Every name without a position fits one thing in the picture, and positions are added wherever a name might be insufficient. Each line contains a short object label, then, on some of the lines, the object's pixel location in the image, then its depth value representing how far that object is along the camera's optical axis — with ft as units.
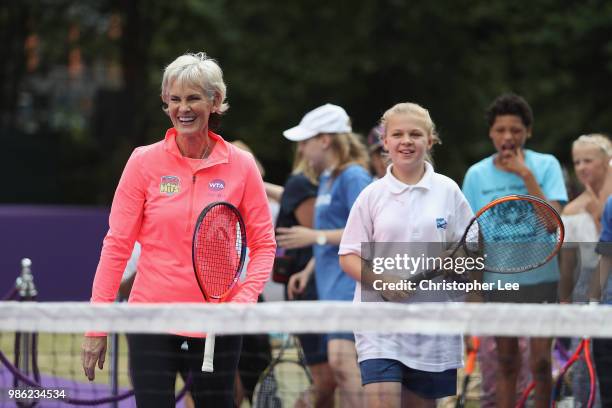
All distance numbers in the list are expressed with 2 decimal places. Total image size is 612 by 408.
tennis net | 23.76
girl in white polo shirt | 30.63
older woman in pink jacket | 28.25
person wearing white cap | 39.73
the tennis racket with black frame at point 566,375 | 38.50
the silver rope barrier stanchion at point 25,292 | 46.96
